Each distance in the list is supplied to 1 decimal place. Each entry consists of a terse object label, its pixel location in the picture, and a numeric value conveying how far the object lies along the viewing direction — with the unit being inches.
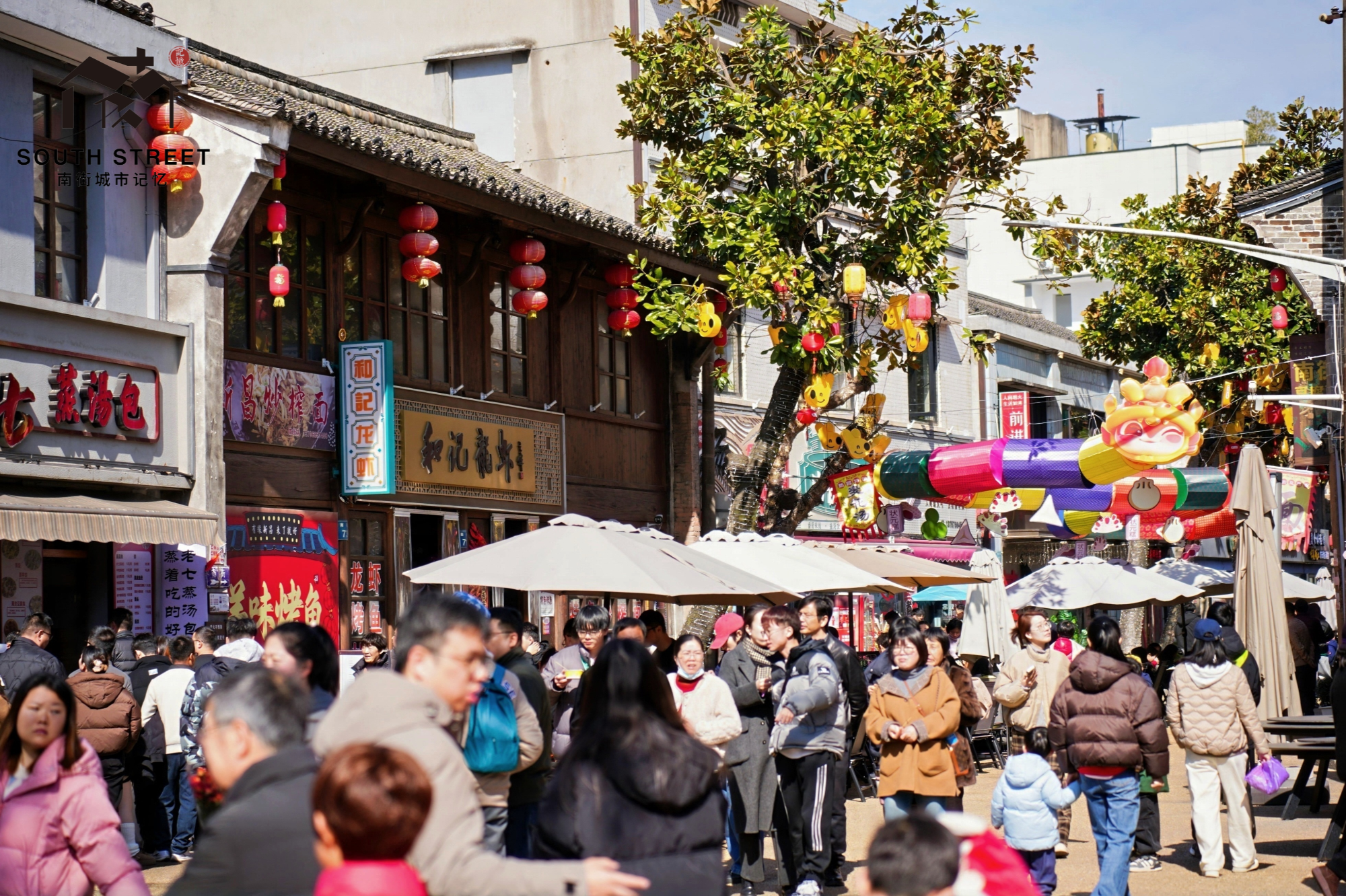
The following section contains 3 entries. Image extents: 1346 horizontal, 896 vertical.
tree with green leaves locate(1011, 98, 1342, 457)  1088.2
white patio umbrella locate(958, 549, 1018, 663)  780.6
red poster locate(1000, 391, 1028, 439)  1401.3
